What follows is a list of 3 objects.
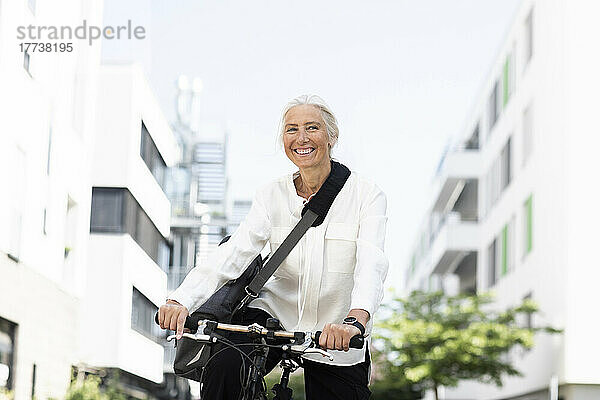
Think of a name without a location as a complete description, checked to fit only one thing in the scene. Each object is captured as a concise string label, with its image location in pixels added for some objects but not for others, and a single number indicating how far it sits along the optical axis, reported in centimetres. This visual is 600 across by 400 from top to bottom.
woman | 448
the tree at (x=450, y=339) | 2554
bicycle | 387
